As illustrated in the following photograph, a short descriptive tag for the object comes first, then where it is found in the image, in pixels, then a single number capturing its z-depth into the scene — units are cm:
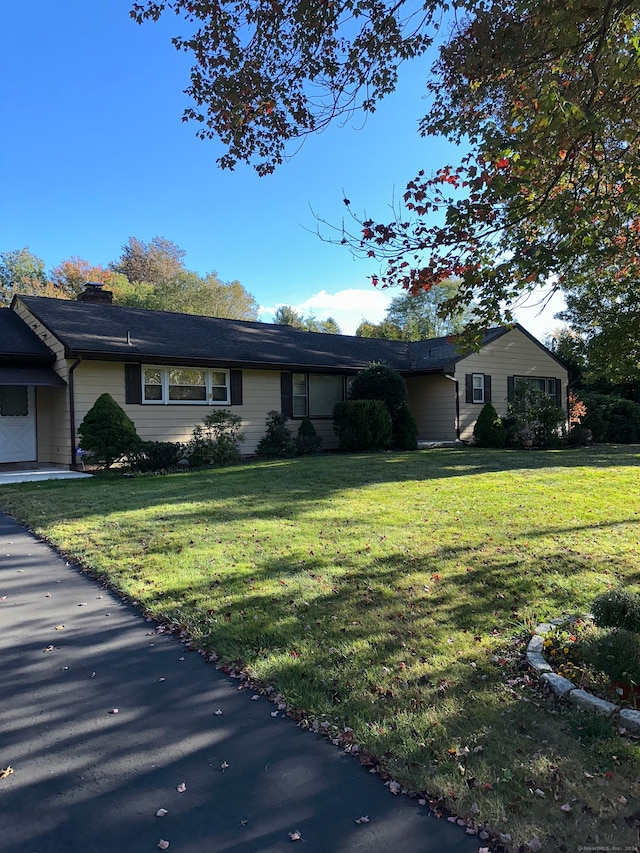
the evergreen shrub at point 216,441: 1341
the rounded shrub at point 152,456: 1190
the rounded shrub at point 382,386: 1645
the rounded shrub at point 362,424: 1554
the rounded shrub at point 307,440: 1562
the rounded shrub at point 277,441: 1519
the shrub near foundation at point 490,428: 1797
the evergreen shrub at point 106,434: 1179
